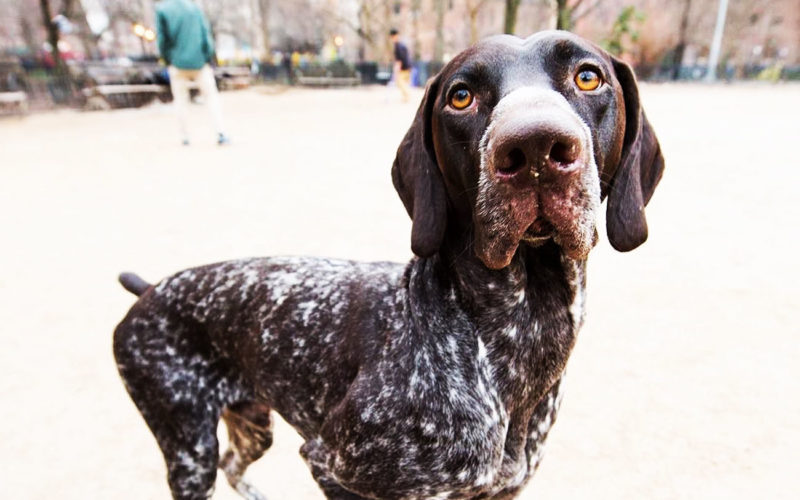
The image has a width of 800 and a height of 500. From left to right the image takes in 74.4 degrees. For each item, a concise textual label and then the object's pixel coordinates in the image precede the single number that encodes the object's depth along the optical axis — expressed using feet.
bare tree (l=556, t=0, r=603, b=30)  55.95
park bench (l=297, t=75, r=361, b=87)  99.04
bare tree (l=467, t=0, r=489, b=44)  79.23
